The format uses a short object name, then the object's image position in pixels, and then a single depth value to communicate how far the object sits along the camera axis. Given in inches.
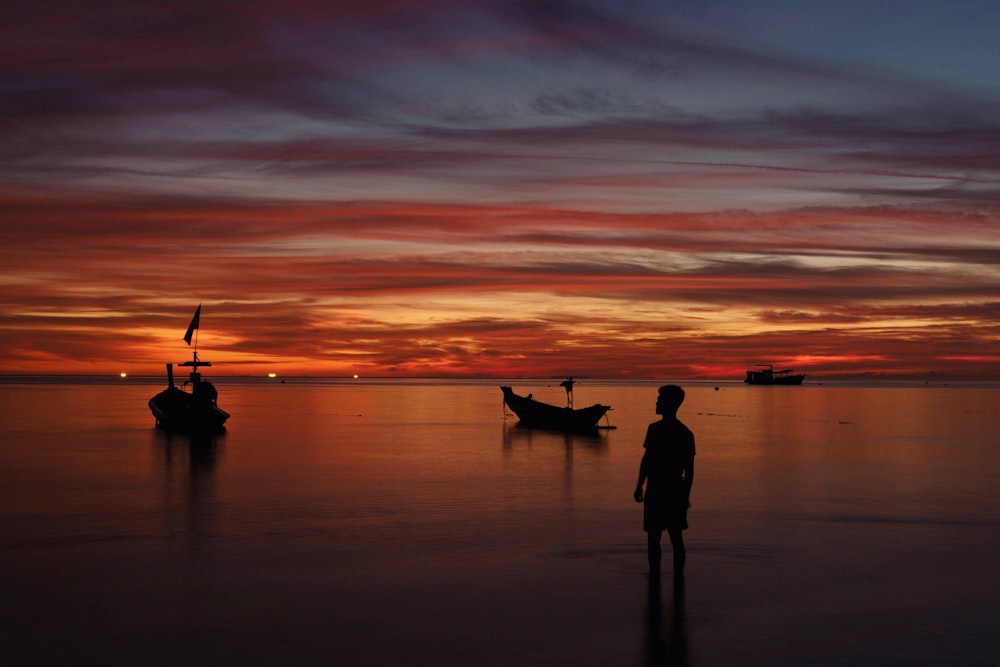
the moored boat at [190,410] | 2054.6
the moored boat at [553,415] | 2209.6
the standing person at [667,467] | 498.0
